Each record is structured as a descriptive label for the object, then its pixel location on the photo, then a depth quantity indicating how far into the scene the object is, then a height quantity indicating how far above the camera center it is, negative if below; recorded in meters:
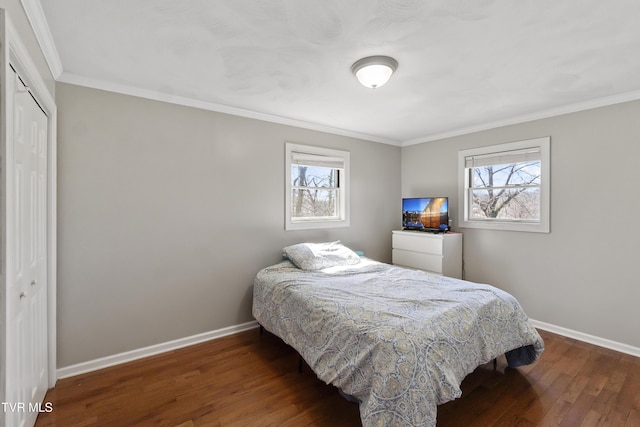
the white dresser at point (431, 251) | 3.78 -0.52
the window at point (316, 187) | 3.67 +0.34
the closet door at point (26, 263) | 1.40 -0.30
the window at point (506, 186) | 3.35 +0.35
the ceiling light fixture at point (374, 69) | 2.10 +1.06
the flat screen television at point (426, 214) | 3.98 -0.01
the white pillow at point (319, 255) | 3.20 -0.49
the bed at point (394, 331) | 1.54 -0.78
